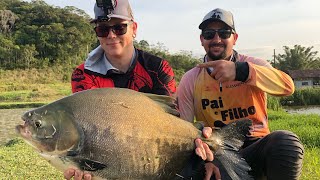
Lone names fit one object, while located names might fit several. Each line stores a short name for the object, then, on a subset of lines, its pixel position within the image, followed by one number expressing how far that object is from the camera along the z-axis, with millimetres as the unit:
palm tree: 36684
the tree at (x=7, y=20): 38657
